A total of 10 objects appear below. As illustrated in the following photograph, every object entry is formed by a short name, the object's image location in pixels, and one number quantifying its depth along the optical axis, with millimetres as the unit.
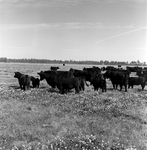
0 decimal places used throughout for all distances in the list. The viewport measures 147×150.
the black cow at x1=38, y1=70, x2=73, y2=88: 17341
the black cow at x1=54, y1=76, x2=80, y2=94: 14797
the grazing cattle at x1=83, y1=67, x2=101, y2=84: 22194
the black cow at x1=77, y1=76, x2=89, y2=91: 15862
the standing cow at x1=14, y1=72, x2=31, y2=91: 16239
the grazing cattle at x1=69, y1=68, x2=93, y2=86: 22609
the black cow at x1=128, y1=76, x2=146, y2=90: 18125
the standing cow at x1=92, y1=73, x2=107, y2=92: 16125
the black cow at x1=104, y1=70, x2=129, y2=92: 17702
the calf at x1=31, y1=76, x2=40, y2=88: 17984
